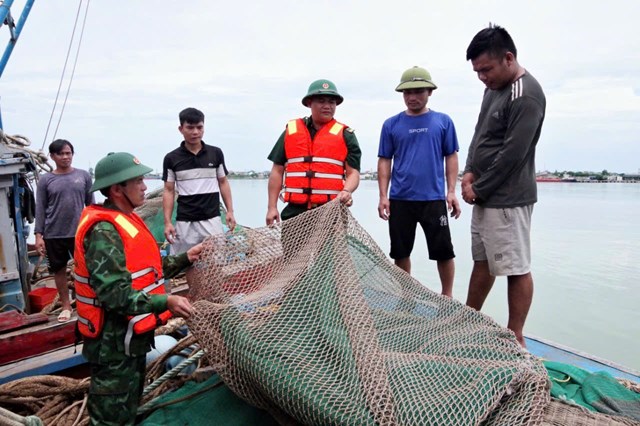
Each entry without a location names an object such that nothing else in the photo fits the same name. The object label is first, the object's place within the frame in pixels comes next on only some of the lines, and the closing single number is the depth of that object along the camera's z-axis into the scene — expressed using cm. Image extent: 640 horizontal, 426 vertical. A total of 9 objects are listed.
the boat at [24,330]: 291
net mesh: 157
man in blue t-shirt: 336
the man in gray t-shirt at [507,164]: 254
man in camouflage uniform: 178
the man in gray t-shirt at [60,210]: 391
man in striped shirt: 384
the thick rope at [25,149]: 473
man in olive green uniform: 310
